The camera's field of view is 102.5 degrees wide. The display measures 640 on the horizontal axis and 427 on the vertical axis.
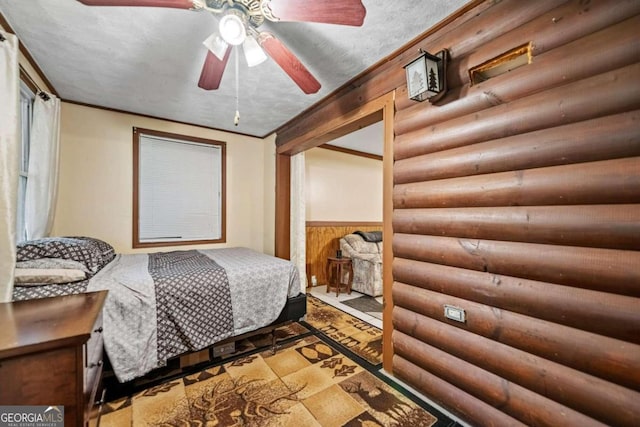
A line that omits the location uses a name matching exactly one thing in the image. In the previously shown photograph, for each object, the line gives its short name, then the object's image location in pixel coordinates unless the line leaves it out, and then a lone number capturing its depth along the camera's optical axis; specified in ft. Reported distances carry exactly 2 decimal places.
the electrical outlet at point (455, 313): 5.07
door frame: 6.68
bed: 5.59
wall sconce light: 5.30
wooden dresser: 2.97
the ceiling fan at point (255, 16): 4.10
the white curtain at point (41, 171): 7.76
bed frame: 6.08
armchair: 13.11
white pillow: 5.08
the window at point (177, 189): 10.80
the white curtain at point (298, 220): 12.16
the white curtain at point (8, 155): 4.72
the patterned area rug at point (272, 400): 5.32
